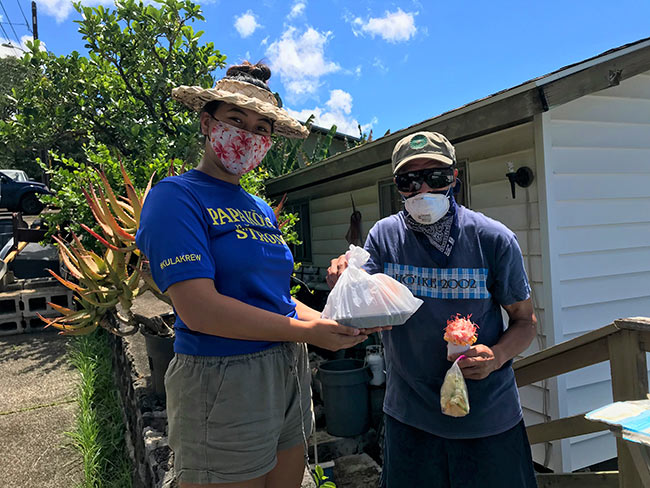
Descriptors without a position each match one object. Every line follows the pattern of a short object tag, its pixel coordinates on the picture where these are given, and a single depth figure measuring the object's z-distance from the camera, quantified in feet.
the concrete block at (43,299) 24.59
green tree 25.73
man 5.42
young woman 4.27
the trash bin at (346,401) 13.99
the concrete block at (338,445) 13.60
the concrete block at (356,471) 11.89
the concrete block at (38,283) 25.63
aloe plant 9.96
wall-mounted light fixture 11.39
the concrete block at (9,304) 24.18
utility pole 80.02
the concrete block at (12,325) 24.09
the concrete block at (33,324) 24.60
